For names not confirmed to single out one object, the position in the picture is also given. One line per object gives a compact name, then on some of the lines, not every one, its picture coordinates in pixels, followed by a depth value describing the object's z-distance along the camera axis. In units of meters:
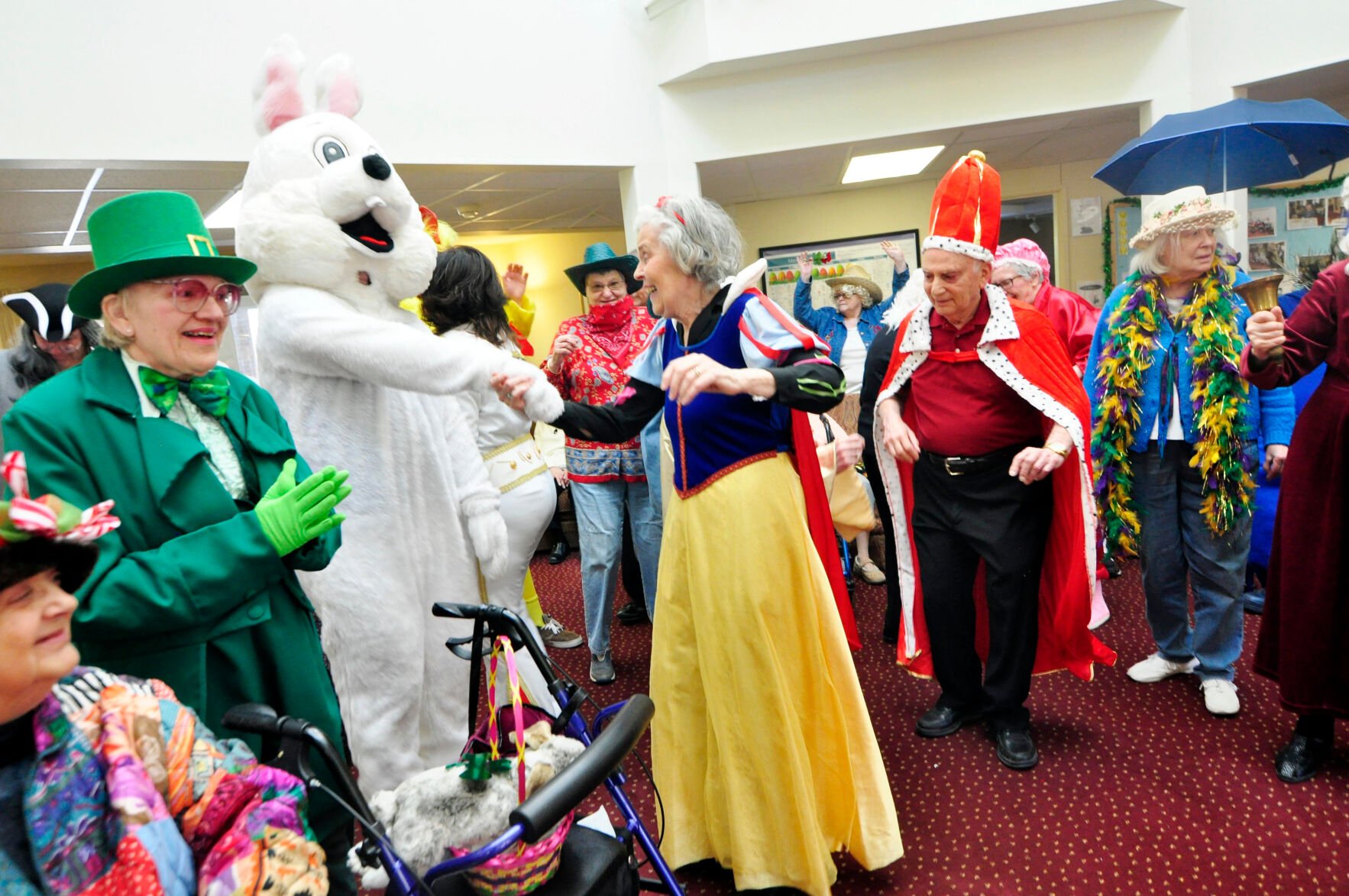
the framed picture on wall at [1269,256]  5.49
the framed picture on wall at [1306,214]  5.34
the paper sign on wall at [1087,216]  7.23
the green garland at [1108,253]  7.05
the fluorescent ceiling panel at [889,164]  6.53
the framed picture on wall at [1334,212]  5.25
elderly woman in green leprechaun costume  1.22
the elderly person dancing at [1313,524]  2.06
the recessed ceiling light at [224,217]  5.62
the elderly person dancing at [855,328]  4.29
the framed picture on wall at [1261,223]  5.50
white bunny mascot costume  1.66
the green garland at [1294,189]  5.27
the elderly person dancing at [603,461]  3.21
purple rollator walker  0.96
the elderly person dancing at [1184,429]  2.48
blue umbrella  3.09
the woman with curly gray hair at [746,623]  1.78
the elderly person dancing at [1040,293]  3.59
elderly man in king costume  2.27
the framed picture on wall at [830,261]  7.79
